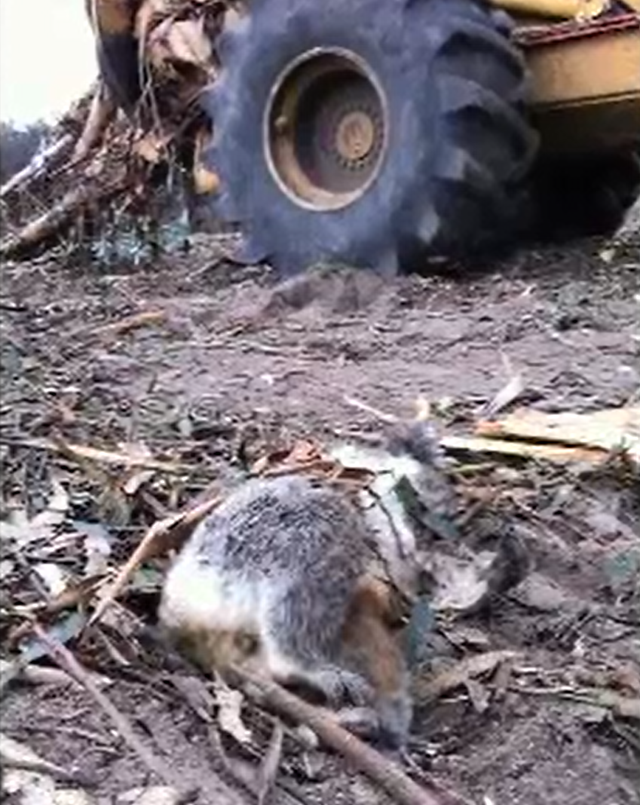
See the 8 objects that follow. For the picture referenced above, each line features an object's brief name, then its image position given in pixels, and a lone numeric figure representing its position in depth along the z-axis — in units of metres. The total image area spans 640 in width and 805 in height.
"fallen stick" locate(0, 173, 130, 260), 4.11
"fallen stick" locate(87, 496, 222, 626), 1.57
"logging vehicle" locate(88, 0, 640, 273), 3.62
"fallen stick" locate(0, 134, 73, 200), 3.93
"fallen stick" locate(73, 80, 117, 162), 4.41
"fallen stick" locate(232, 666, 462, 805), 1.39
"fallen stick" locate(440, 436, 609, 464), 2.22
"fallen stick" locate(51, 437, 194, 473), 1.79
